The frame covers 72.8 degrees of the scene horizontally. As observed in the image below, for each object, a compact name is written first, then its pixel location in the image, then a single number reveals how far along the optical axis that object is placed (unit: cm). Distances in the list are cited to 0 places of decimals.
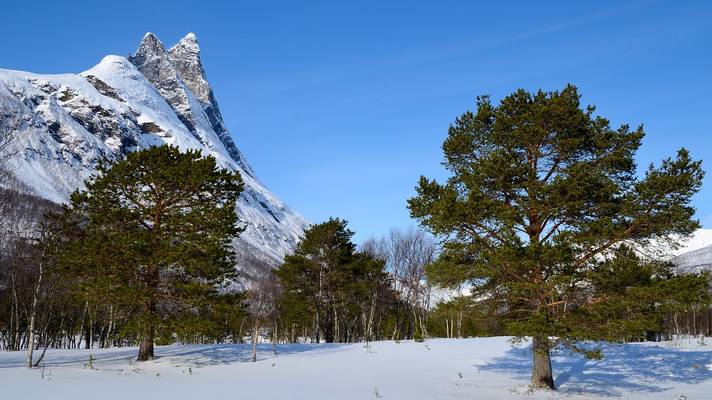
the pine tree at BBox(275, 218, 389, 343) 3941
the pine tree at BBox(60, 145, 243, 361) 2067
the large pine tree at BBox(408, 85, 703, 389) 1427
